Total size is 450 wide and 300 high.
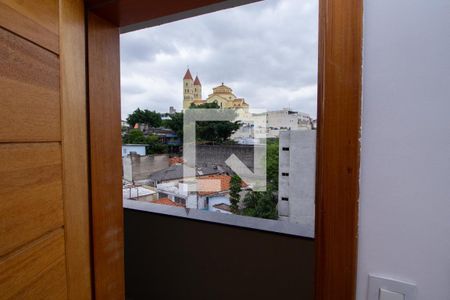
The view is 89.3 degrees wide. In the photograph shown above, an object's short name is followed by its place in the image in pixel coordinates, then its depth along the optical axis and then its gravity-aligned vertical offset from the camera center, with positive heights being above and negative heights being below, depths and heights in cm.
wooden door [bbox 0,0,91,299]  44 -3
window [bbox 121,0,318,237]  176 +25
